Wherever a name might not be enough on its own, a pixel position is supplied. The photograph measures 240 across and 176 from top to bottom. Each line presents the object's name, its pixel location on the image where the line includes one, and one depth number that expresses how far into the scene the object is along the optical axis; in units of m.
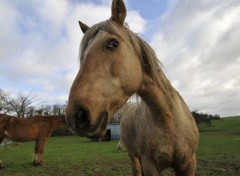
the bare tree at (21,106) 22.85
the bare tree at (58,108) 24.83
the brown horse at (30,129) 4.97
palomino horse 1.00
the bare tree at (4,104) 23.47
